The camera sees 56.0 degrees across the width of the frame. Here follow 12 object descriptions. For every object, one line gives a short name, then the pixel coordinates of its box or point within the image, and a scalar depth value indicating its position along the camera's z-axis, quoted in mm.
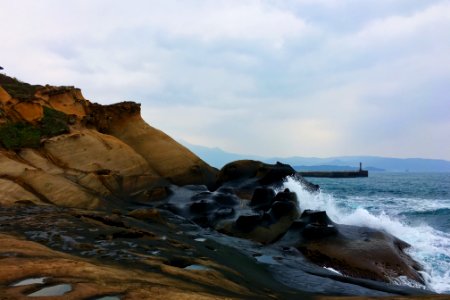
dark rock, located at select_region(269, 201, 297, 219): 15586
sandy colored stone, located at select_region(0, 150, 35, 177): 14703
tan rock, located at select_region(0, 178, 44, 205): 13452
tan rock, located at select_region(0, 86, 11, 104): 20953
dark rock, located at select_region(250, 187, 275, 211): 17641
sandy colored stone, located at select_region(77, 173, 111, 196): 17297
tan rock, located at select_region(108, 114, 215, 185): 22688
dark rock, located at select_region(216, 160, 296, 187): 22703
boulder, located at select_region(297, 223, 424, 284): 11711
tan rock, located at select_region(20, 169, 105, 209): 14648
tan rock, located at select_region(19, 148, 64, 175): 17516
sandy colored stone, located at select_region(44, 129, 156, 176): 19125
